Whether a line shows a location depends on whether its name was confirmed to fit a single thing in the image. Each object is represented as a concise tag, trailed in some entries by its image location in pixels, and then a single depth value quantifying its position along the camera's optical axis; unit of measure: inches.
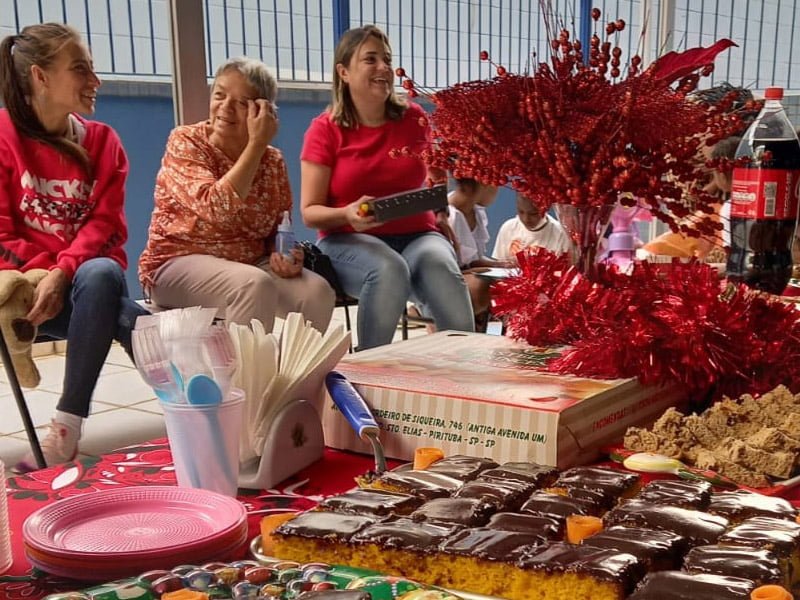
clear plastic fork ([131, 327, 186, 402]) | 35.6
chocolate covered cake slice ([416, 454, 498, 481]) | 36.1
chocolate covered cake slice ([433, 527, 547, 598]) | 27.8
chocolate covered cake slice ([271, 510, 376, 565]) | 30.1
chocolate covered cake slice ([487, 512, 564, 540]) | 29.9
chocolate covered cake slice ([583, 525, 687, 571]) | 27.4
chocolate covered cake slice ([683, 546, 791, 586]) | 25.8
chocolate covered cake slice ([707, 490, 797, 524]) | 31.2
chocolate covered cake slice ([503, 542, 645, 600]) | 25.9
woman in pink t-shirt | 110.2
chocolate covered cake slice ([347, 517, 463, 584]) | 28.9
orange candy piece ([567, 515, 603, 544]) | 30.2
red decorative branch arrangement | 50.7
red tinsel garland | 48.3
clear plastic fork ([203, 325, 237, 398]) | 36.4
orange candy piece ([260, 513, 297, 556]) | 32.1
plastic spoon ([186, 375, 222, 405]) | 35.4
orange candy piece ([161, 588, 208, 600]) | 25.0
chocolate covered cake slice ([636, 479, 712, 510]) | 32.1
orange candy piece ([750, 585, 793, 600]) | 24.2
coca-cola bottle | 59.0
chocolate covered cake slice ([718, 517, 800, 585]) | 27.8
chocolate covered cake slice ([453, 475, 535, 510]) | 32.9
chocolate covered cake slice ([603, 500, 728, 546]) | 29.5
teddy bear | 88.4
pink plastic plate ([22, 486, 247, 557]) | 30.3
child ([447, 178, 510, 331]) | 148.6
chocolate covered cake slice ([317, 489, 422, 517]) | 32.1
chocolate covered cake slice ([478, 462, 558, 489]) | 35.3
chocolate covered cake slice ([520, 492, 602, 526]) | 31.6
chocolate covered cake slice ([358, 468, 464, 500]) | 34.2
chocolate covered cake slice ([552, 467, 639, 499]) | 34.2
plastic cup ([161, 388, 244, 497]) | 35.9
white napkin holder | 40.5
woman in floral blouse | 102.0
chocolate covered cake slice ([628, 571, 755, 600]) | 24.5
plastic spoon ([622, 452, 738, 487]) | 38.6
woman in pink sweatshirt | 91.2
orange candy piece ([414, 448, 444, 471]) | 40.0
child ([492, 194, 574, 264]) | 155.3
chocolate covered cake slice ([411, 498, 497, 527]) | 31.2
